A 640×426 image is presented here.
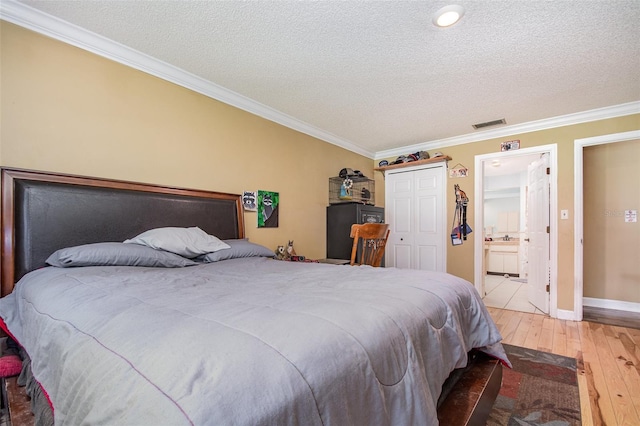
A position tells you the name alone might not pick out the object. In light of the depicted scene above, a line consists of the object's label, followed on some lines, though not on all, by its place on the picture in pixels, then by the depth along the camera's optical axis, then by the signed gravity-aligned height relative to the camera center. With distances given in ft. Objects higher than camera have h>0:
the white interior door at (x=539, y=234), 11.75 -0.93
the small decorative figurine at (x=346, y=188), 13.52 +1.18
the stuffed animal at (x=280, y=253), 10.69 -1.49
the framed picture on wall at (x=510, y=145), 12.43 +2.96
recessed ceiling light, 5.77 +4.10
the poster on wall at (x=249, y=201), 9.97 +0.43
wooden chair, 7.72 -0.79
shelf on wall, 14.00 +2.60
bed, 1.64 -1.02
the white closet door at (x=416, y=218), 14.38 -0.27
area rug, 5.32 -3.84
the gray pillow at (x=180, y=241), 6.33 -0.64
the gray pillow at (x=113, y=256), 5.27 -0.84
